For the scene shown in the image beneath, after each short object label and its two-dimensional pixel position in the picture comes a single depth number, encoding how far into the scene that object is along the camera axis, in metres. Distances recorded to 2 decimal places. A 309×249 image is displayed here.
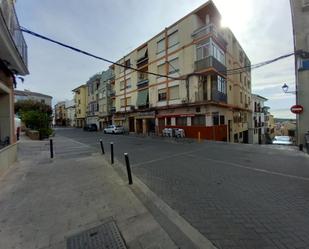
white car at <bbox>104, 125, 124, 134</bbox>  31.79
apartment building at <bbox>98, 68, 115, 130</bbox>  40.47
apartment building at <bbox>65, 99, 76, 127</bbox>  71.30
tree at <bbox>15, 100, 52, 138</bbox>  22.72
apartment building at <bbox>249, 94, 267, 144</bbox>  35.39
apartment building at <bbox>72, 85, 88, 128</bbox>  57.41
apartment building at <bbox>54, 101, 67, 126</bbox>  80.94
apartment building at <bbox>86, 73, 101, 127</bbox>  48.38
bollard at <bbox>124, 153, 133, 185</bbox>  6.06
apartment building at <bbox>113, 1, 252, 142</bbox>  20.78
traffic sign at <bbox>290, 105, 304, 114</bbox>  12.59
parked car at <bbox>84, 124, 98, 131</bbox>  41.76
